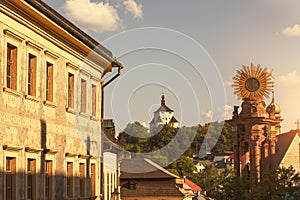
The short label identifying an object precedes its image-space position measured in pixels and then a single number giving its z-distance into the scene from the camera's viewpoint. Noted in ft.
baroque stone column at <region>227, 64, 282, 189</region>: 250.98
